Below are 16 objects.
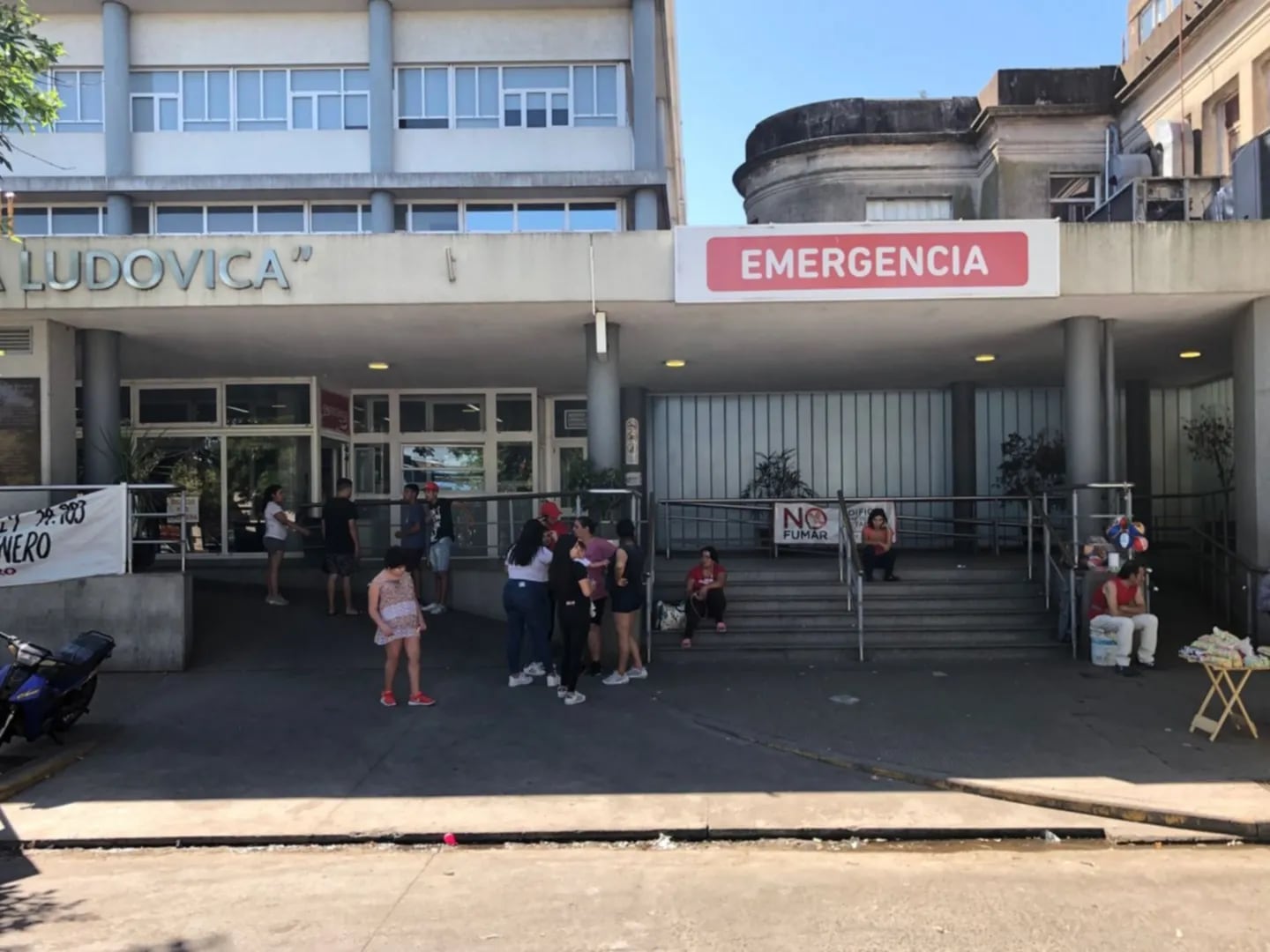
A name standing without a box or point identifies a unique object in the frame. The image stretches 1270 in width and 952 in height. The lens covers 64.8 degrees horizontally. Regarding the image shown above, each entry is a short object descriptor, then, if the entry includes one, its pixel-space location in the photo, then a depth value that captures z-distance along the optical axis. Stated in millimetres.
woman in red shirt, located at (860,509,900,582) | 12234
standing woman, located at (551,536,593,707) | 9039
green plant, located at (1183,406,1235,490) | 16031
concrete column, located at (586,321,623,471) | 11820
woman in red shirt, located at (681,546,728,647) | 11203
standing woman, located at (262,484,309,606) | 12062
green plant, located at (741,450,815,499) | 17875
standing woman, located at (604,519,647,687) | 9688
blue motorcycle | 7410
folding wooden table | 7621
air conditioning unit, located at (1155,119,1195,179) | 18875
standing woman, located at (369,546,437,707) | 8781
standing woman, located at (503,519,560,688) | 9570
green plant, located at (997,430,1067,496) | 16953
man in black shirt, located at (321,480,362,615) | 11680
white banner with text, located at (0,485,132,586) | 10211
